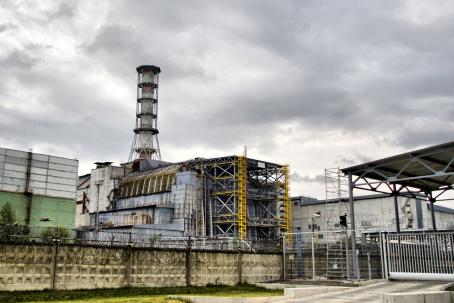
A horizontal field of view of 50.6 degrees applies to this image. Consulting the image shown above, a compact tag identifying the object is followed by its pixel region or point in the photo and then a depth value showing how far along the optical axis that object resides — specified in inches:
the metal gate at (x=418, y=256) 896.3
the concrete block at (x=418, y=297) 561.3
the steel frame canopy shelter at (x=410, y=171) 928.9
